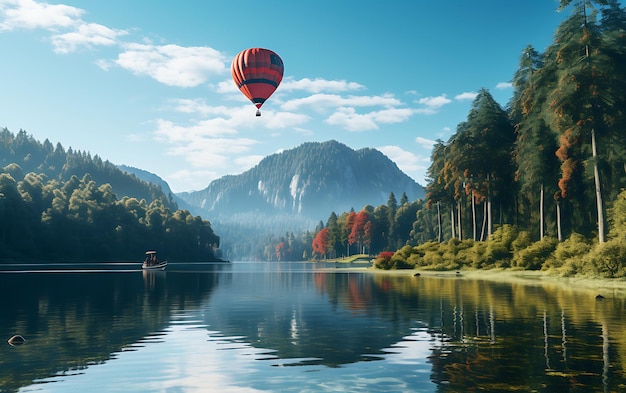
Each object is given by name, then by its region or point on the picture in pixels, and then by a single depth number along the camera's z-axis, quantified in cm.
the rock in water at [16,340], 1905
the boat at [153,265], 10432
